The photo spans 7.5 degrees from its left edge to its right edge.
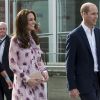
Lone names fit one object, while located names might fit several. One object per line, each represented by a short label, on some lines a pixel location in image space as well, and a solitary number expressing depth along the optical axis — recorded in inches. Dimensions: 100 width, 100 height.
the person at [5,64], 547.5
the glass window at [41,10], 909.0
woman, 381.8
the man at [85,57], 400.4
